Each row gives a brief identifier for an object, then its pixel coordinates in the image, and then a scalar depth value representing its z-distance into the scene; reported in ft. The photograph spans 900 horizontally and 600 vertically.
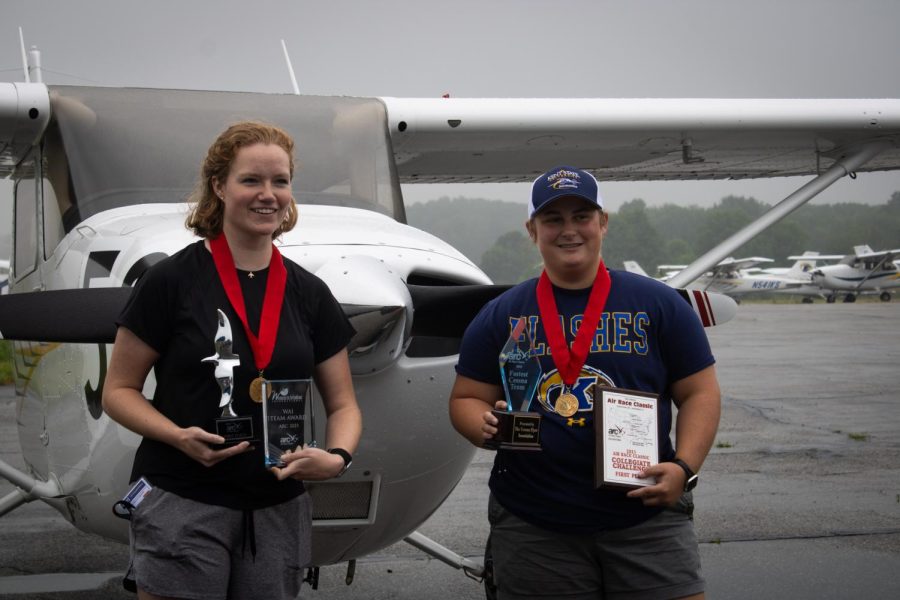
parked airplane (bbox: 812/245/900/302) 178.91
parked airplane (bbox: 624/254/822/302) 190.70
